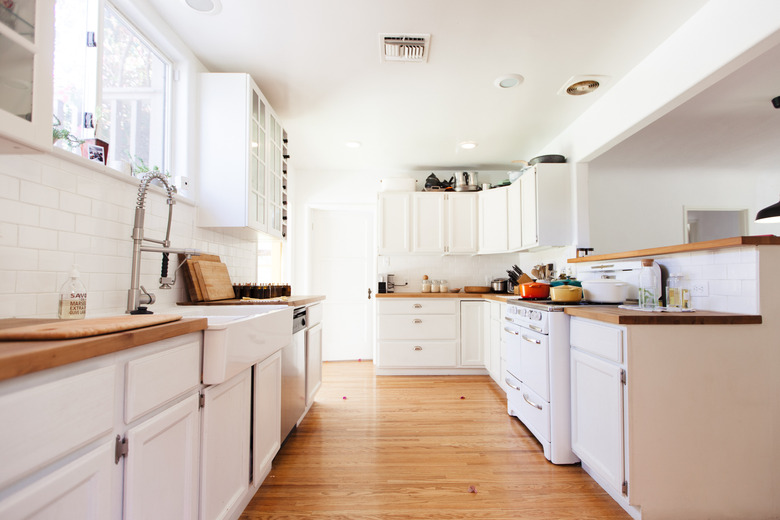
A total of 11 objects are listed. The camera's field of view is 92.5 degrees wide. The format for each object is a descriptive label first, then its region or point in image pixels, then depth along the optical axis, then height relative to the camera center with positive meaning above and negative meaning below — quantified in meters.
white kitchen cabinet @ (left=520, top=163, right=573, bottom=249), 3.45 +0.67
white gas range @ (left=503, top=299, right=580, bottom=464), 2.17 -0.61
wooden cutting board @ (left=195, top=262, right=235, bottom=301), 2.33 -0.03
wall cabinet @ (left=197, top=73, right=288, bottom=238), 2.49 +0.84
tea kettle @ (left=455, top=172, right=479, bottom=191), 4.59 +1.18
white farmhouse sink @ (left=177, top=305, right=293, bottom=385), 1.27 -0.25
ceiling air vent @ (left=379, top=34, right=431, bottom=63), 2.26 +1.42
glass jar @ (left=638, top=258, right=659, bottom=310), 2.12 -0.06
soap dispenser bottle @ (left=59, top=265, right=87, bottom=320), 1.38 -0.09
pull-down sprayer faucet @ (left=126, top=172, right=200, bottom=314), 1.65 +0.11
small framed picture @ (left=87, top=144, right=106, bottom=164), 1.58 +0.52
